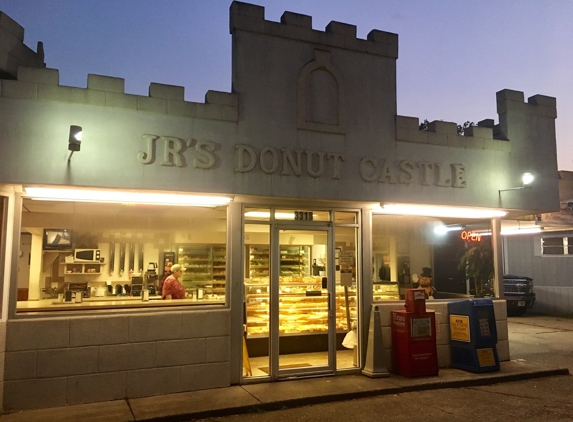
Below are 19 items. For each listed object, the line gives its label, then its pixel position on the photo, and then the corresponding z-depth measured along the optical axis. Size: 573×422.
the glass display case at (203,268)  8.54
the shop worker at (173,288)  8.47
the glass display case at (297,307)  9.09
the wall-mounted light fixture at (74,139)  6.98
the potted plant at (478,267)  11.05
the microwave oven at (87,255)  8.04
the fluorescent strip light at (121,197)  7.53
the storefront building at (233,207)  7.28
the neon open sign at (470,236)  11.13
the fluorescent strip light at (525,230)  15.95
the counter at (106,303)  7.44
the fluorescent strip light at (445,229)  10.85
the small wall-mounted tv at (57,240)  7.81
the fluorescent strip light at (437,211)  9.96
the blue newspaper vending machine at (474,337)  9.53
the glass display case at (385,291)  9.74
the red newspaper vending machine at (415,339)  9.07
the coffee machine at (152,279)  8.42
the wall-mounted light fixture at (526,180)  10.38
